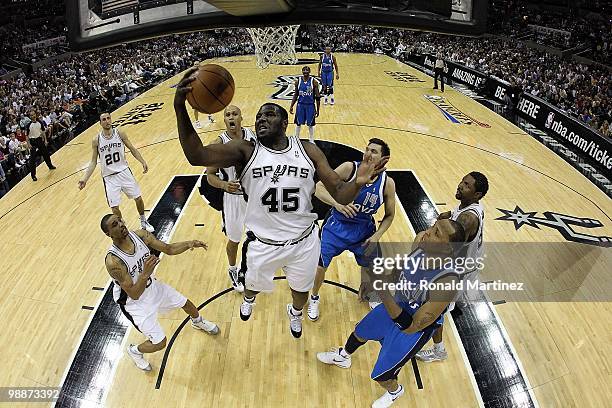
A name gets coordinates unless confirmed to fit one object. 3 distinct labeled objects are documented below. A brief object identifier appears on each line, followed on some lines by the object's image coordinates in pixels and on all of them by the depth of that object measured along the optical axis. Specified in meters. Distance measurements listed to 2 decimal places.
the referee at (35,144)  8.41
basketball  2.94
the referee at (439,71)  14.92
